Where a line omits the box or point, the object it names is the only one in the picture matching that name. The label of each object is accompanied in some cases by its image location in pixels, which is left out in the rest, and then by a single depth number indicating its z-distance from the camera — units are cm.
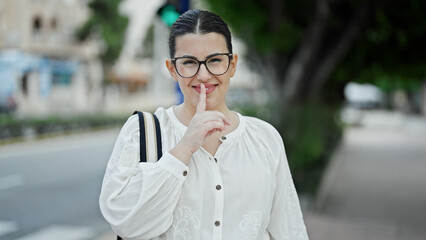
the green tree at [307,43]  761
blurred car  5842
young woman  153
